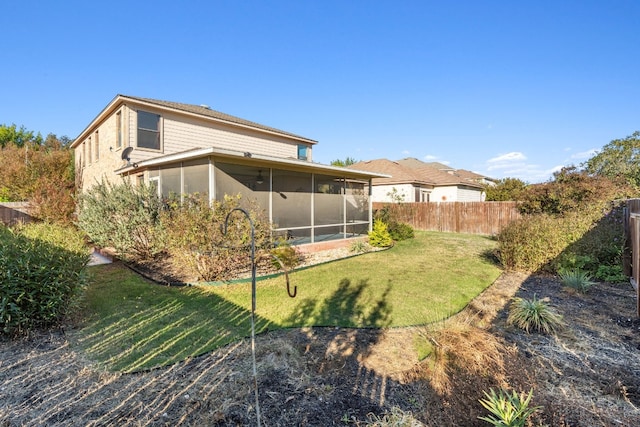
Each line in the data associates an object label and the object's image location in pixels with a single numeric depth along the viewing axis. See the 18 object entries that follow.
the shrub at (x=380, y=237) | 11.90
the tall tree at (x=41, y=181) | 12.24
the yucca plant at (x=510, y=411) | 2.14
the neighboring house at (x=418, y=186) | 22.39
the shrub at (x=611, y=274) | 6.55
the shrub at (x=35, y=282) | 3.73
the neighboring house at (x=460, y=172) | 32.42
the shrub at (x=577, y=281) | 5.88
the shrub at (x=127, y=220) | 7.96
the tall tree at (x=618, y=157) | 22.19
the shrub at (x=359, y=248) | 10.78
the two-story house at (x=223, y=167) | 8.43
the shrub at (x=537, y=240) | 7.53
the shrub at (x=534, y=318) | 4.15
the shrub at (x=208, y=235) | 6.20
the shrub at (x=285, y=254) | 7.61
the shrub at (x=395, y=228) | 13.91
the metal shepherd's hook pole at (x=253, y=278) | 2.39
